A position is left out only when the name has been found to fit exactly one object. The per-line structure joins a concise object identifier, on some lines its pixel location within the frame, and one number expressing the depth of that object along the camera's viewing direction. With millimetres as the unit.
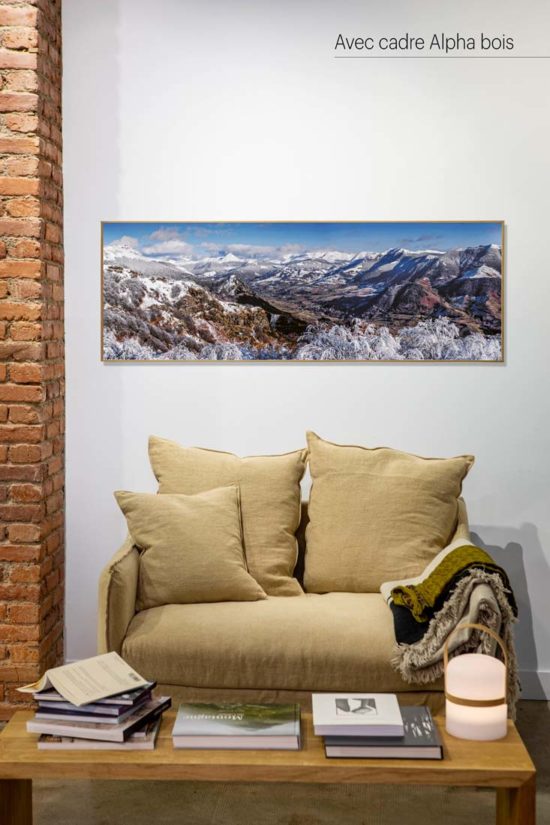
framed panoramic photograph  4020
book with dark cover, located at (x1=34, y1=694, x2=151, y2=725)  2293
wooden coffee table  2203
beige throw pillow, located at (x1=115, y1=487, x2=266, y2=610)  3387
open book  2312
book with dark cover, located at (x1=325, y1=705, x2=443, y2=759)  2236
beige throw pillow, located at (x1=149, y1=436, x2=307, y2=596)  3590
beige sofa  3066
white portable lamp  2359
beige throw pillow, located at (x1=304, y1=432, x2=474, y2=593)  3557
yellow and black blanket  2979
